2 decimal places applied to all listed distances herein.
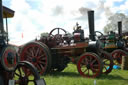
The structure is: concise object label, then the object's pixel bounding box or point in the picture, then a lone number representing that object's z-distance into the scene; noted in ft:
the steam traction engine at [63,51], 19.45
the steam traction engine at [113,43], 30.91
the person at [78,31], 22.01
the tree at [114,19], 137.08
